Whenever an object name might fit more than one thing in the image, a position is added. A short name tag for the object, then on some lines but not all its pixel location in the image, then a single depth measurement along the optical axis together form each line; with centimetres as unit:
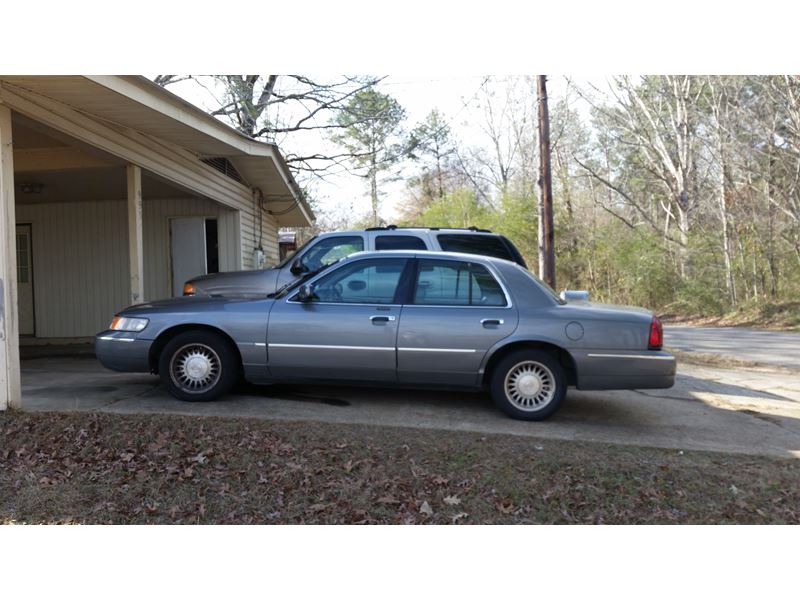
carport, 748
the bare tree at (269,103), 1905
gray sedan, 516
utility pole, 1184
